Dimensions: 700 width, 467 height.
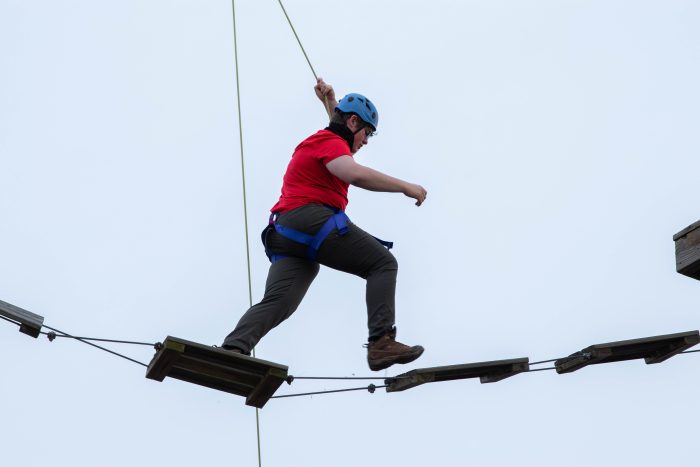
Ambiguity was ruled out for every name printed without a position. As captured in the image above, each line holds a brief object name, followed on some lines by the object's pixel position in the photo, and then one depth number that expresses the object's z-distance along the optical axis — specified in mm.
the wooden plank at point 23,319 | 16953
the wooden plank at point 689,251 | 16453
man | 17391
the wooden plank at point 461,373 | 17500
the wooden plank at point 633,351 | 18152
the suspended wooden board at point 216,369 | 16703
